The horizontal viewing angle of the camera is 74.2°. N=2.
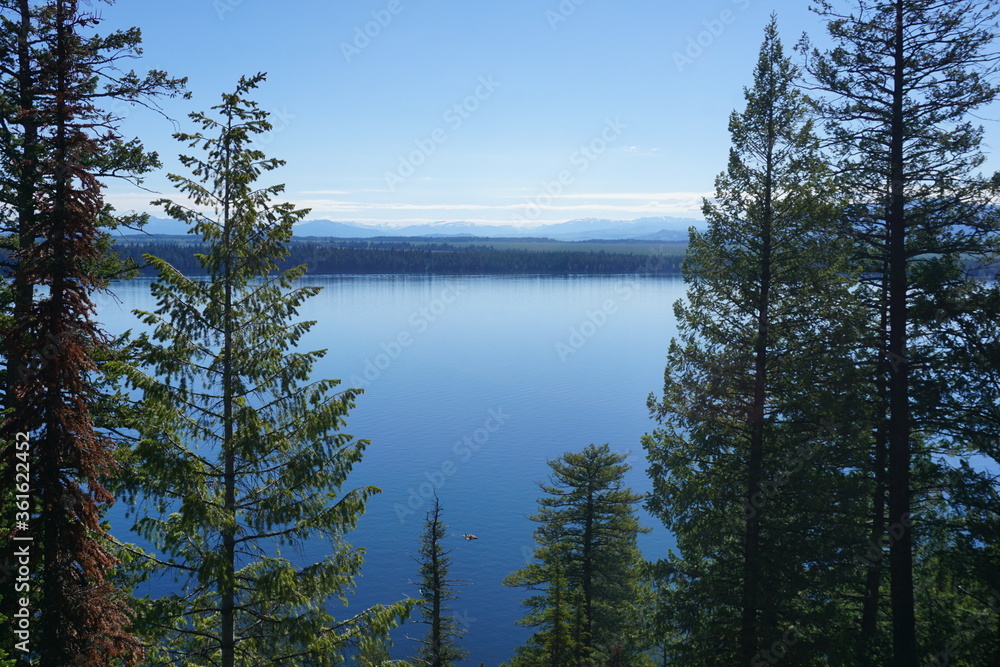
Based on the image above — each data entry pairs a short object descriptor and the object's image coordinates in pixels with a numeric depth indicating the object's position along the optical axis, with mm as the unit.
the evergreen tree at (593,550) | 24578
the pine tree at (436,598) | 21938
